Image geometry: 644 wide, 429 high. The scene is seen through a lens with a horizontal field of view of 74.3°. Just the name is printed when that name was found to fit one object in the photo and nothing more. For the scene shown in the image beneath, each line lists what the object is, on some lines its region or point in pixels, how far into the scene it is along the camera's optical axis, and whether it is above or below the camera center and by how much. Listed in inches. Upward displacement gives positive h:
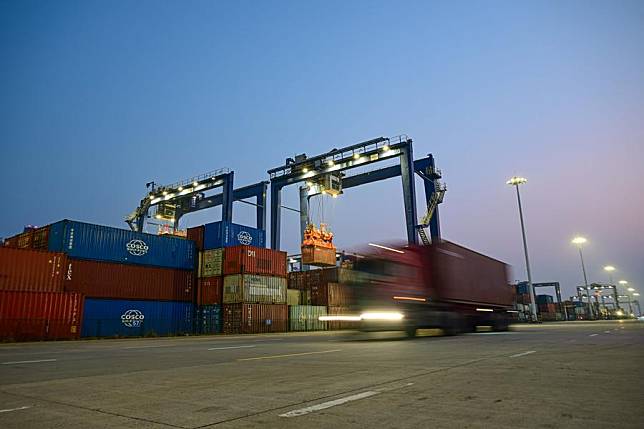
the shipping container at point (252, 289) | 1207.6 +65.3
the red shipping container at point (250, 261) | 1229.6 +148.6
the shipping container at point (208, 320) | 1234.7 -18.8
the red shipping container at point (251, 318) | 1186.0 -17.7
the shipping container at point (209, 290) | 1255.5 +68.5
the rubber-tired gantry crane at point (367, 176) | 1488.7 +523.7
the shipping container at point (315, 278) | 1679.4 +127.9
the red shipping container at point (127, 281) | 1026.1 +88.3
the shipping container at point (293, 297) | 1562.5 +50.6
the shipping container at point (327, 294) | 1642.5 +60.2
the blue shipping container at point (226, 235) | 1325.0 +243.5
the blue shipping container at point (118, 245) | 1031.6 +182.2
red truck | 569.0 +26.5
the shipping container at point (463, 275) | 616.7 +49.9
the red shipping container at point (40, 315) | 802.8 +5.4
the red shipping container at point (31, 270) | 855.7 +99.0
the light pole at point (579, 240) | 2223.4 +321.3
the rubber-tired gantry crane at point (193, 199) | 1854.1 +564.7
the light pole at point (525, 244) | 1582.7 +234.9
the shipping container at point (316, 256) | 1567.4 +198.9
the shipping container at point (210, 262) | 1278.7 +153.6
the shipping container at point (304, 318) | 1381.6 -23.9
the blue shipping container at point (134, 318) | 1029.2 -6.4
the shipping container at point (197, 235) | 1358.3 +250.9
